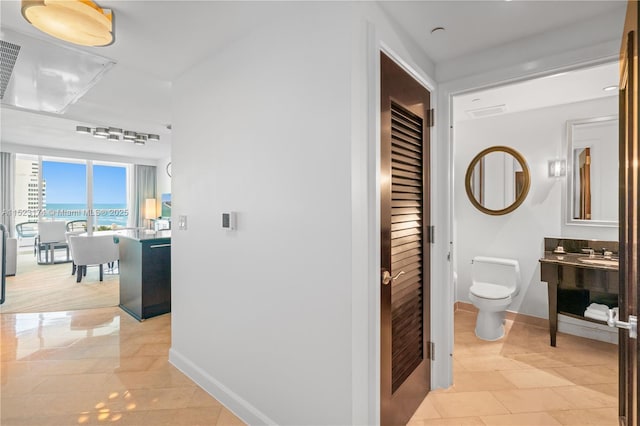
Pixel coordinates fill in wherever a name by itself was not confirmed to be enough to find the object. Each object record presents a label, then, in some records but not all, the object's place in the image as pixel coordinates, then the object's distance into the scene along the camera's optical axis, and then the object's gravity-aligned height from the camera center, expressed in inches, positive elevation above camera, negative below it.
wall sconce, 123.2 +17.2
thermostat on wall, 75.1 -1.9
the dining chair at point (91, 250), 187.8 -23.0
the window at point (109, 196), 294.0 +16.0
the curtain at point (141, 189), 319.3 +23.5
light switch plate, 92.7 -3.2
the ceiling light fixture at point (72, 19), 56.5 +36.1
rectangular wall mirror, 114.3 +14.9
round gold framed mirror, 132.8 +13.8
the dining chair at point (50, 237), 248.2 -20.1
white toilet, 116.0 -30.3
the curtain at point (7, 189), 240.8 +17.8
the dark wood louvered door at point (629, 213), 37.0 -0.2
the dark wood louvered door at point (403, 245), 64.2 -7.5
